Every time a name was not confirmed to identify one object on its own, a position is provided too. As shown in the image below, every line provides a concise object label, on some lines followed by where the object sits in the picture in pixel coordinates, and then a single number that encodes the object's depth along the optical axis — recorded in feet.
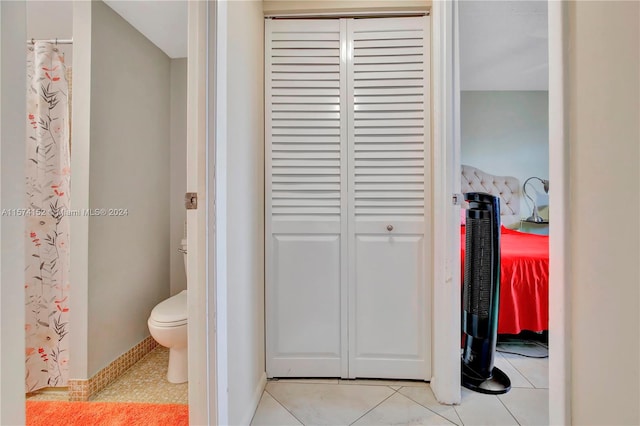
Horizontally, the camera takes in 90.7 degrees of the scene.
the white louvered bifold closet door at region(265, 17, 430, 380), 6.10
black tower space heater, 5.86
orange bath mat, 5.08
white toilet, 5.91
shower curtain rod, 5.73
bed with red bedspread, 7.44
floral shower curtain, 5.63
